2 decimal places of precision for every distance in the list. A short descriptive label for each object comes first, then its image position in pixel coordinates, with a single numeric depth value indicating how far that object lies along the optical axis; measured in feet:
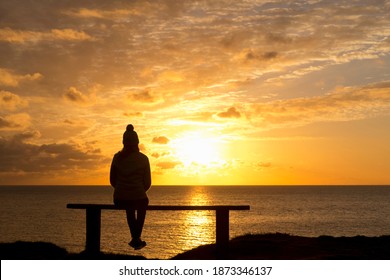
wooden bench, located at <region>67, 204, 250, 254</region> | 40.16
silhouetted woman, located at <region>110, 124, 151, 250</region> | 36.86
